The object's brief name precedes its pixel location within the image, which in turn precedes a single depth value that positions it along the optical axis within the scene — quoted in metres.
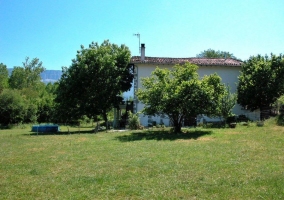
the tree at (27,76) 65.12
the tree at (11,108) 38.57
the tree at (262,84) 24.22
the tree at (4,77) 58.81
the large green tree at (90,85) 25.70
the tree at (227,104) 21.34
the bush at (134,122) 23.20
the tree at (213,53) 59.07
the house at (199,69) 26.48
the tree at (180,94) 17.50
